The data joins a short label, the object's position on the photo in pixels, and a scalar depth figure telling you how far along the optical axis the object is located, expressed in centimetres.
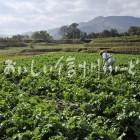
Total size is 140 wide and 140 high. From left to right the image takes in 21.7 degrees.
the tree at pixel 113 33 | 10569
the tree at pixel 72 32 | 12472
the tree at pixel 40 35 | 13484
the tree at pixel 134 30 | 10019
